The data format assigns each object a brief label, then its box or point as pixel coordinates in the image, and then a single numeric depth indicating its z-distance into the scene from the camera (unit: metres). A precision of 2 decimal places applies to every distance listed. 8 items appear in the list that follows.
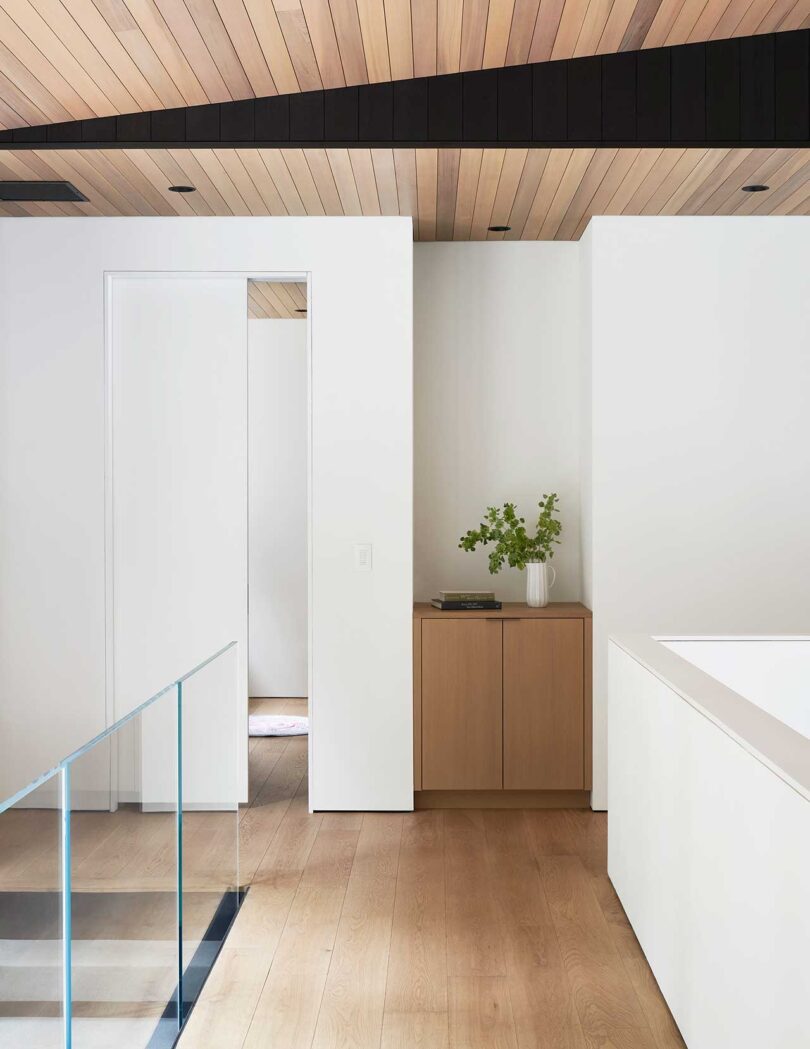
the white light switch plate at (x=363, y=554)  4.45
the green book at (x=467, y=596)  4.58
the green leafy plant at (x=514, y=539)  4.66
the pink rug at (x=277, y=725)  5.82
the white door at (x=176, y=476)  4.48
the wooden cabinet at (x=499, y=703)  4.48
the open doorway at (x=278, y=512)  6.61
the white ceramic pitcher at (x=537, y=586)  4.63
